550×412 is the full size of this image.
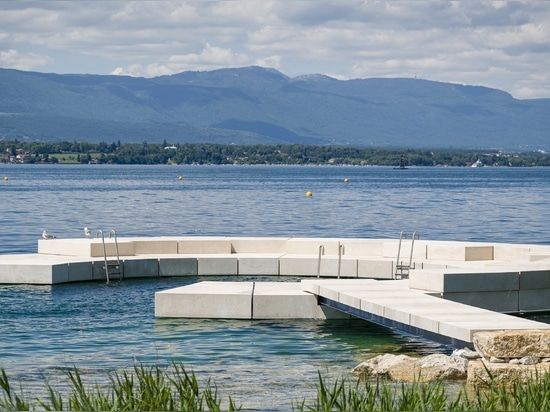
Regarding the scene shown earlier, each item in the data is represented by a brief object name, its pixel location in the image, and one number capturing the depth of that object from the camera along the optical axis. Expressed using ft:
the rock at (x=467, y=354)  44.27
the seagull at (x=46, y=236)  89.76
